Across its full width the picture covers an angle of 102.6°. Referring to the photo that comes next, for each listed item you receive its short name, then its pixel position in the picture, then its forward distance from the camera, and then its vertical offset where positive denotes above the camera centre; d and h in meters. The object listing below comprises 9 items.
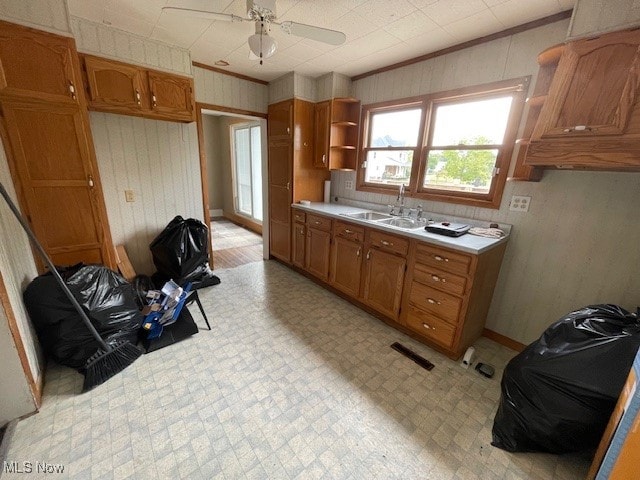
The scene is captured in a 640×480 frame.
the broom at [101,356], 1.49 -1.25
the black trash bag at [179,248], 2.55 -0.85
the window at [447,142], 2.05 +0.28
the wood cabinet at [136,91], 2.07 +0.59
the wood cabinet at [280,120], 3.07 +0.56
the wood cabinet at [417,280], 1.83 -0.87
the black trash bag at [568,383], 1.11 -0.91
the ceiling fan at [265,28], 1.51 +0.83
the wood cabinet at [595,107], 1.21 +0.36
